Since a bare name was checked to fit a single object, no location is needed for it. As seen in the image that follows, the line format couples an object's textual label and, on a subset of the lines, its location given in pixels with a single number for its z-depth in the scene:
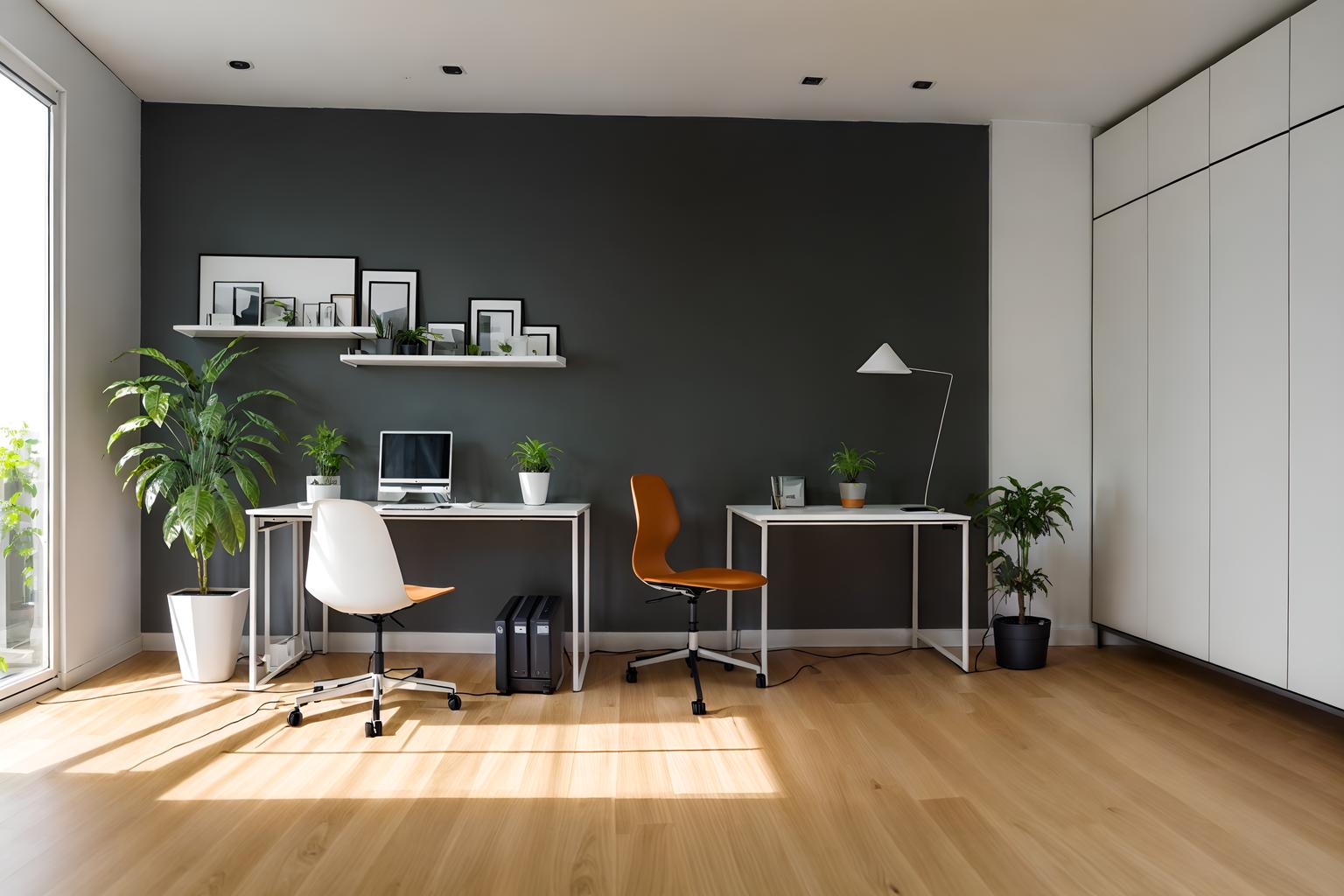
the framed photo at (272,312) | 4.34
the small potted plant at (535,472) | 4.05
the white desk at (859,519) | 3.75
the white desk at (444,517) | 3.64
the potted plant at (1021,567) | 4.04
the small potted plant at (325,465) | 3.94
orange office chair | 3.67
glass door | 3.35
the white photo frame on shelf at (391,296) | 4.39
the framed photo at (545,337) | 4.41
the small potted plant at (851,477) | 4.19
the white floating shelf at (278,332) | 4.14
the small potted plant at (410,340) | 4.23
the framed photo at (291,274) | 4.35
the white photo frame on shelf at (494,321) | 4.41
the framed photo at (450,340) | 4.39
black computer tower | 3.63
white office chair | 3.12
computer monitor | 4.21
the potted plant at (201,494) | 3.70
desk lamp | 4.11
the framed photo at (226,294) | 4.34
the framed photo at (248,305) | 4.32
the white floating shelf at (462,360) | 4.14
